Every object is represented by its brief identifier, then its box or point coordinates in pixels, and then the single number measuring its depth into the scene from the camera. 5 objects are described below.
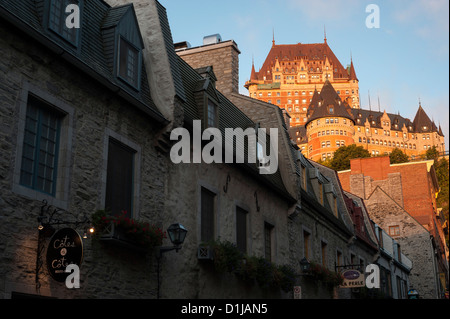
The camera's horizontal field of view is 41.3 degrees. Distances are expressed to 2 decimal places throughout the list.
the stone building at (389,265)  33.61
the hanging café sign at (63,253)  9.10
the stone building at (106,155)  9.34
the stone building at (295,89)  189.38
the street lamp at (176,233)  11.80
